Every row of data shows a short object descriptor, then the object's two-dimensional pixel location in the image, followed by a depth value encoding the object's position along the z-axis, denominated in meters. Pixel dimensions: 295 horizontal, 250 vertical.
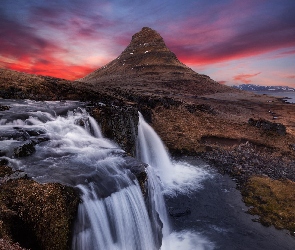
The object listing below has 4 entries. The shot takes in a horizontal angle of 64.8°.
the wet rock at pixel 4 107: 16.55
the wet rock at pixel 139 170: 11.23
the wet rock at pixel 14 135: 12.03
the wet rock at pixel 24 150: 10.64
